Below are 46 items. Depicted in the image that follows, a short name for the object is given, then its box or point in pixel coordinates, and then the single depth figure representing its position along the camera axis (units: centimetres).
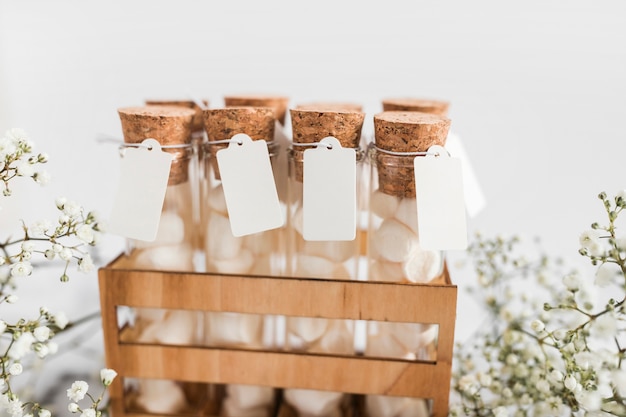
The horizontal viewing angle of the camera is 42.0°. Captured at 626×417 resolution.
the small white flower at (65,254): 32
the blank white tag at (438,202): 33
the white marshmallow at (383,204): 34
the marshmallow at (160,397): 37
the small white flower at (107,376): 32
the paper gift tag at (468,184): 36
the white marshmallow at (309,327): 36
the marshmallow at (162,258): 36
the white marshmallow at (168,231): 36
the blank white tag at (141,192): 34
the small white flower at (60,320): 32
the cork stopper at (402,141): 33
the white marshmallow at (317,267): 35
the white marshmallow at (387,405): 37
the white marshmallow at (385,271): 35
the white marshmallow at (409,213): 34
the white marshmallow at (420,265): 34
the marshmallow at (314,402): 37
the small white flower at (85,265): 33
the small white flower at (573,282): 32
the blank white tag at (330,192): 33
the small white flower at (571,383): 31
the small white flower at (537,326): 32
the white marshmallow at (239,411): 38
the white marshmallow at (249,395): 38
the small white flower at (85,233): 33
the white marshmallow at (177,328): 36
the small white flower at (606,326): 30
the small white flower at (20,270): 31
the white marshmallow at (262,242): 36
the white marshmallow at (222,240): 36
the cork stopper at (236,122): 34
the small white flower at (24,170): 31
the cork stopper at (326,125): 33
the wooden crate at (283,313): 34
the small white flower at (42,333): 31
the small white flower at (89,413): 31
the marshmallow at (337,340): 36
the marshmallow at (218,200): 36
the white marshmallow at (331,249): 35
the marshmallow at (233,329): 36
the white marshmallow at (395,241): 34
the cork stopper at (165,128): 34
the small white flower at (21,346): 29
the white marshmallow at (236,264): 36
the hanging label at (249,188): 33
